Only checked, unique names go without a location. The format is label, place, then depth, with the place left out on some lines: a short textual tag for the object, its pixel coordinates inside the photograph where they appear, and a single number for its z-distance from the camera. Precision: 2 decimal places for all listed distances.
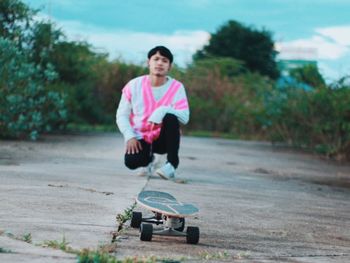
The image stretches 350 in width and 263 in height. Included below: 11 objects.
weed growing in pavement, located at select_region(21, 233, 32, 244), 4.32
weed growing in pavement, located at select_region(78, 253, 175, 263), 3.75
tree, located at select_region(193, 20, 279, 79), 58.84
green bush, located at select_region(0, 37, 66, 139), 14.41
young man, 8.63
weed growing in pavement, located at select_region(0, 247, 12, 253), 3.98
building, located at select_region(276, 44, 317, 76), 48.15
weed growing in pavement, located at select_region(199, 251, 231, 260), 4.30
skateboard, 4.66
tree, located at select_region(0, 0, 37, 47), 15.91
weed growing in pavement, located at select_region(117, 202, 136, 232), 5.14
